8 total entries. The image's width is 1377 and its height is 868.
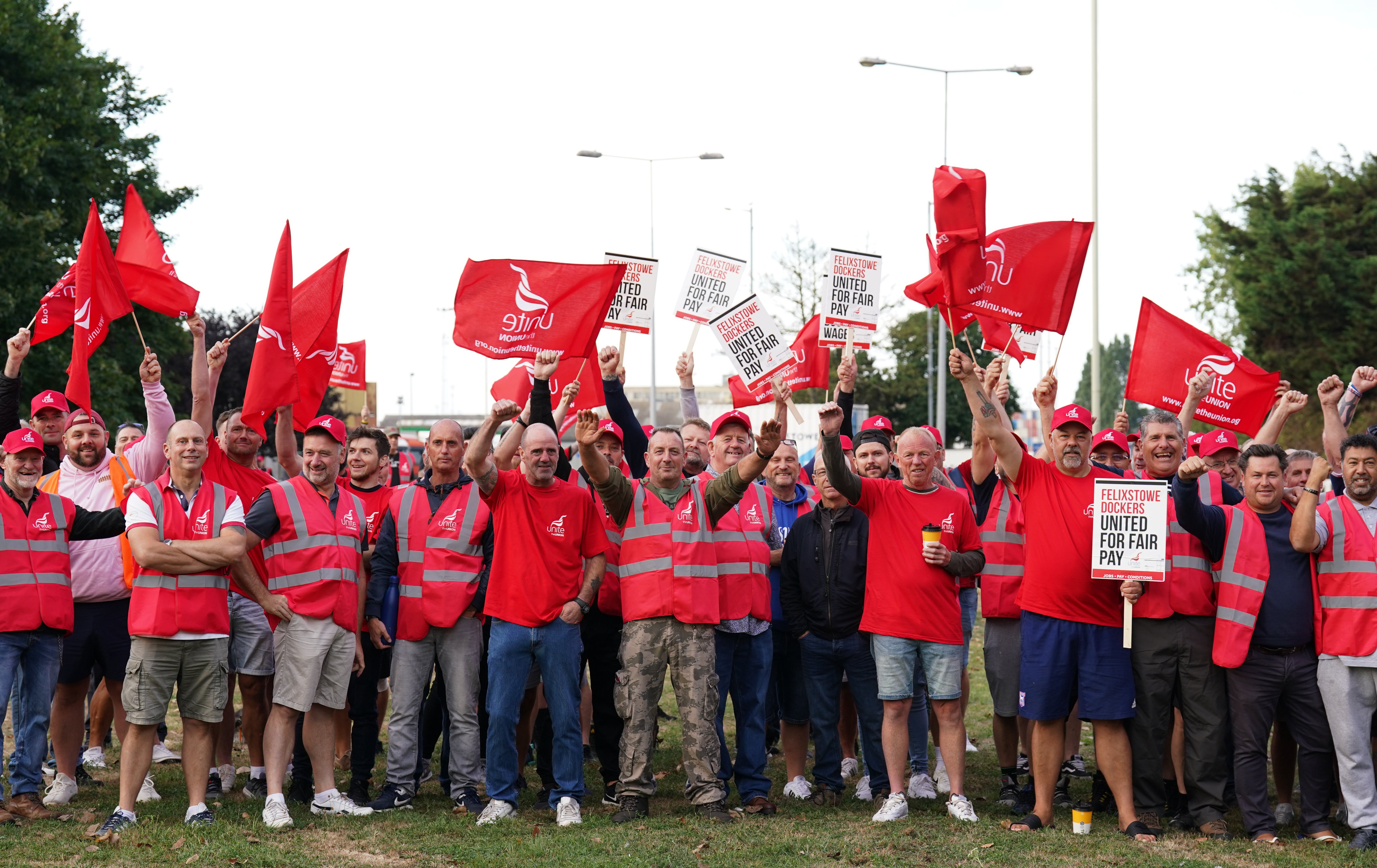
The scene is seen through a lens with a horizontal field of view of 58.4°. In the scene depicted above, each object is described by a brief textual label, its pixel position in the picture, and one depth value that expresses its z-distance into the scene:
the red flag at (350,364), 12.05
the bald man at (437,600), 8.07
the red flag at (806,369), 12.03
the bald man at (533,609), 7.87
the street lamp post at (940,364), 24.90
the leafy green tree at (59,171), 26.41
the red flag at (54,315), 9.68
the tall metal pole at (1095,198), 21.67
